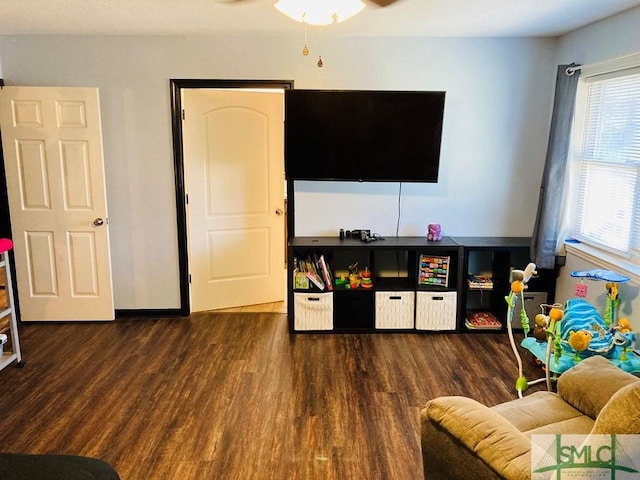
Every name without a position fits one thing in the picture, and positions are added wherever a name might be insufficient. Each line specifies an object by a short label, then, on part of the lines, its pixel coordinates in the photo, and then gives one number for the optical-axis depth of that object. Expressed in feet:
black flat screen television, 12.41
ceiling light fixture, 7.67
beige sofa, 4.64
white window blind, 10.34
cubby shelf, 12.88
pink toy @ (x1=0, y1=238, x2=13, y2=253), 10.11
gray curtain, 11.60
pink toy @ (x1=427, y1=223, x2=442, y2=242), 13.26
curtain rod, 9.98
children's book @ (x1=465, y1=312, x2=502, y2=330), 13.14
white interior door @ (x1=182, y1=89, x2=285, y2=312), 13.91
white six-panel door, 12.60
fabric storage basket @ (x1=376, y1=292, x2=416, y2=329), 12.99
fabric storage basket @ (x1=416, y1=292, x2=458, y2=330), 12.98
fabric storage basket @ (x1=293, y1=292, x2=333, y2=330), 12.92
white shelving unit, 10.56
